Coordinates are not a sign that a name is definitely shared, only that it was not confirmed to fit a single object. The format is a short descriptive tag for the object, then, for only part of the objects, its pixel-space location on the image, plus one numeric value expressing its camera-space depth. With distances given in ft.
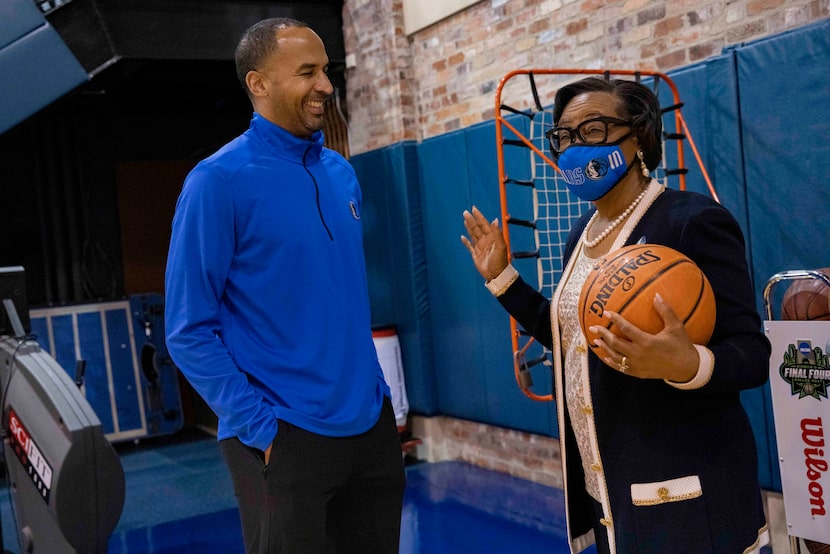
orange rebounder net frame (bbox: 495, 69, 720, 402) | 15.24
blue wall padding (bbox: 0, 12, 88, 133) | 17.04
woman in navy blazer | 5.17
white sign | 9.36
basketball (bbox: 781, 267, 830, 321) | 9.36
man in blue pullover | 6.40
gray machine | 10.68
